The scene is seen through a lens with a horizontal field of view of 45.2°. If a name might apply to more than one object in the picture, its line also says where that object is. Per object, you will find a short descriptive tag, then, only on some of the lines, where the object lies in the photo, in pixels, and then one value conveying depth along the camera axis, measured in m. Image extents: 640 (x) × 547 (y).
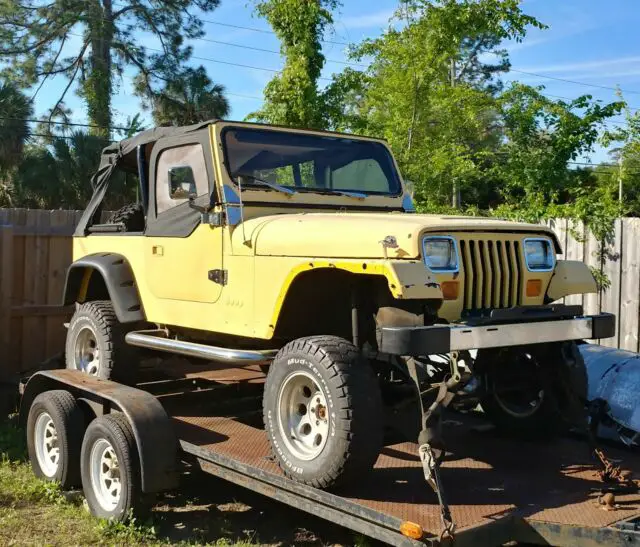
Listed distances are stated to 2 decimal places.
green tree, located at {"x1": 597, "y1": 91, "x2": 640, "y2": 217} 10.30
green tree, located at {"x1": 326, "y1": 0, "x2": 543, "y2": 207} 10.70
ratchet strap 3.44
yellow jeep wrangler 3.90
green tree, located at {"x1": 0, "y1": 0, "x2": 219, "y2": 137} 28.16
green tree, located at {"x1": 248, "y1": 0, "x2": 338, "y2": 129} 12.82
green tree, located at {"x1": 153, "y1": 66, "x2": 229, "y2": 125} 26.19
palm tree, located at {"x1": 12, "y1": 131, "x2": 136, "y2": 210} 21.16
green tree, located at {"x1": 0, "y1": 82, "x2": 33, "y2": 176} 21.98
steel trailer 3.54
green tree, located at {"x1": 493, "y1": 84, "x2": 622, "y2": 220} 10.17
